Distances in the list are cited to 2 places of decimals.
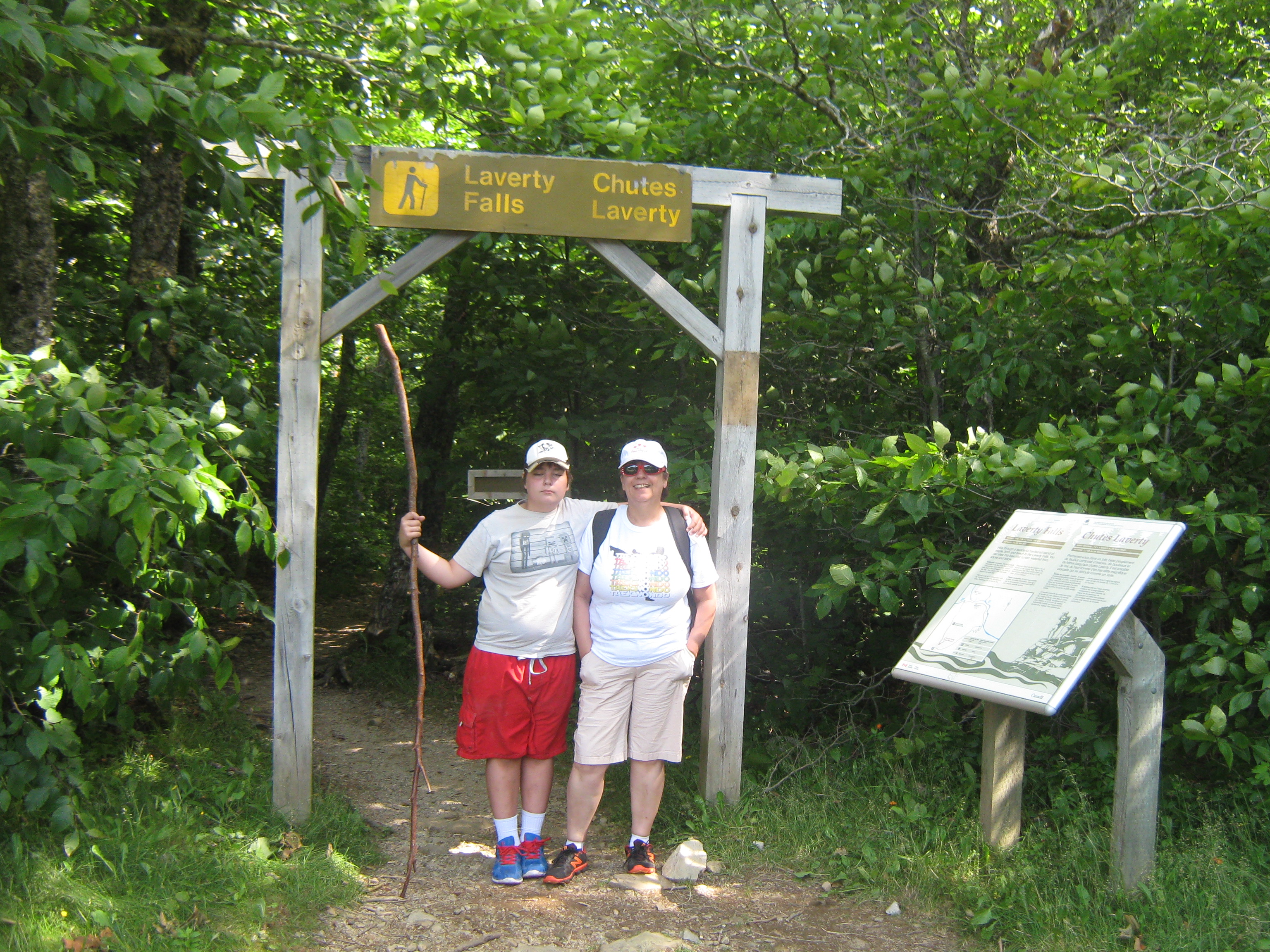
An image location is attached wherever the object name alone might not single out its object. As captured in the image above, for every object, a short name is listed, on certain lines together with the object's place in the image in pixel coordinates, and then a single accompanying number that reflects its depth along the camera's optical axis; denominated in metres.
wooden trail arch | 4.19
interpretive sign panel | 3.18
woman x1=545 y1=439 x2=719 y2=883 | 3.94
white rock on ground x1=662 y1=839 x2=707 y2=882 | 3.99
